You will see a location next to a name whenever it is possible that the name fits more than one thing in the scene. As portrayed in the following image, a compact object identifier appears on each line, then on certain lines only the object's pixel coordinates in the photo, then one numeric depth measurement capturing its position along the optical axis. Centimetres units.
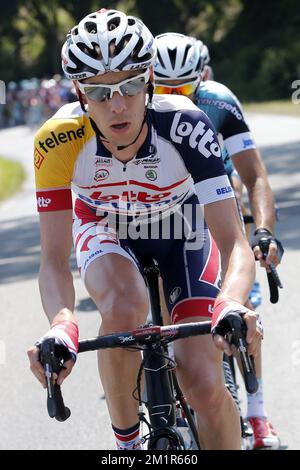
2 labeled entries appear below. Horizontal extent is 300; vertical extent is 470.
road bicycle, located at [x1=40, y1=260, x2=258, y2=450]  677
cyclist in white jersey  830
